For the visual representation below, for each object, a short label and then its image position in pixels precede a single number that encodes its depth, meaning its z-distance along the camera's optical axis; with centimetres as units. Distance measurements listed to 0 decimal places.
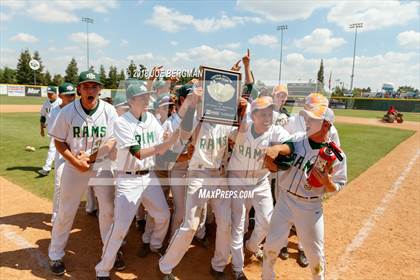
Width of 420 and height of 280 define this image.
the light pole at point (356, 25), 6431
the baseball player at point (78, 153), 399
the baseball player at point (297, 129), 429
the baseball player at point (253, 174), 404
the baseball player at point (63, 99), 522
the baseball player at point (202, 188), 375
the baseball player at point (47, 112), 818
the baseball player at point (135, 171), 371
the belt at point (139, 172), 398
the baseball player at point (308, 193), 338
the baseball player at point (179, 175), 443
